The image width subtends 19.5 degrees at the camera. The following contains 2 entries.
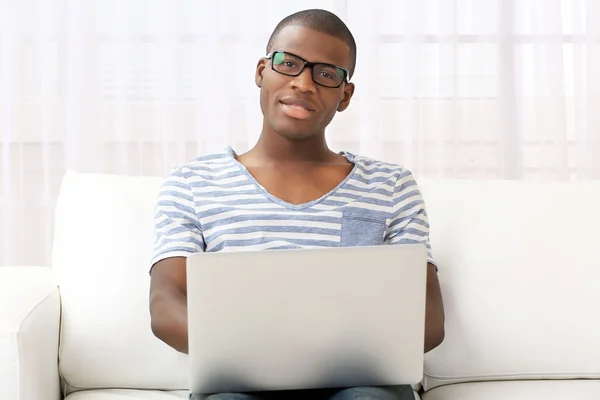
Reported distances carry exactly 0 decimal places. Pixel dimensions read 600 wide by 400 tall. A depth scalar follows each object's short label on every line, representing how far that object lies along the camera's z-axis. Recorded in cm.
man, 289
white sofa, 294
